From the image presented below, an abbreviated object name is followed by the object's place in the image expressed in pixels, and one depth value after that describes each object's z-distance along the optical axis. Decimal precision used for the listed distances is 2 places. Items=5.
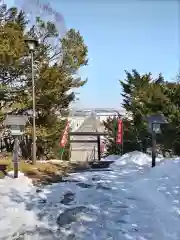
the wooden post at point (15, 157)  5.66
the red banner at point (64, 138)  9.30
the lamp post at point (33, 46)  6.88
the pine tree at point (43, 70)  8.67
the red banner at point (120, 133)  9.84
